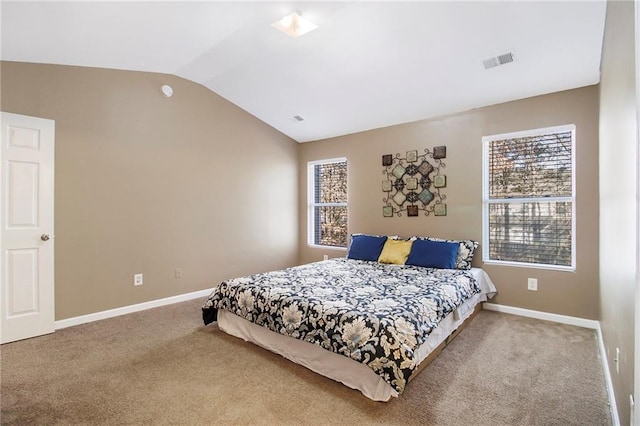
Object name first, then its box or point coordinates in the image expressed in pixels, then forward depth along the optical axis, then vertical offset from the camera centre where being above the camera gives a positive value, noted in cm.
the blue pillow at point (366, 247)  419 -47
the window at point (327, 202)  516 +17
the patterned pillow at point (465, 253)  361 -46
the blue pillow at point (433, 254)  358 -48
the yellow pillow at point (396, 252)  390 -49
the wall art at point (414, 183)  407 +40
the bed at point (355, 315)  194 -76
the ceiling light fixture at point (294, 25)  270 +164
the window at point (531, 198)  332 +16
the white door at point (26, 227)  279 -14
